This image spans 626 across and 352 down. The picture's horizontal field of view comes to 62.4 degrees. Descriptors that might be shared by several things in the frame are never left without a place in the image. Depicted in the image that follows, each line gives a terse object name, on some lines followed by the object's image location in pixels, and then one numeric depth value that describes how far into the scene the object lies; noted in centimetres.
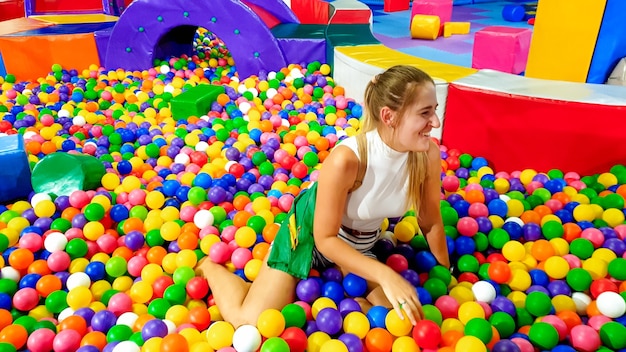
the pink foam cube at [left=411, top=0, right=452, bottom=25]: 486
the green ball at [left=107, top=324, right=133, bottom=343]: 125
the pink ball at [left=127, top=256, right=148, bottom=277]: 154
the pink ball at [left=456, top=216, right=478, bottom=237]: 162
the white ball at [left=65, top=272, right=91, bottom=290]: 145
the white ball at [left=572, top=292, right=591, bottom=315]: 138
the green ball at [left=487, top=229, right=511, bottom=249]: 160
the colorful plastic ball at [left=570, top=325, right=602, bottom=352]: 120
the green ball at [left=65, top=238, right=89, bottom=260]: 157
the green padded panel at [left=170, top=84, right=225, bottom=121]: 269
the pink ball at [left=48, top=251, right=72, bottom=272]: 152
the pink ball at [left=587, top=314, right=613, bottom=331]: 127
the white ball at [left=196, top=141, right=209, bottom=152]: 232
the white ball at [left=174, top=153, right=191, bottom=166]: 223
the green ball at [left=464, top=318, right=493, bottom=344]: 116
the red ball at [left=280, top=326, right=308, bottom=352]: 119
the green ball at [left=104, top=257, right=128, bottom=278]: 152
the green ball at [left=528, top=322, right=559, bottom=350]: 120
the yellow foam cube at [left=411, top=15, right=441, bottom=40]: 447
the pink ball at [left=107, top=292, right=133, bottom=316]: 138
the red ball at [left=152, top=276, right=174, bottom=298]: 144
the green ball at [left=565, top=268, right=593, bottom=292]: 140
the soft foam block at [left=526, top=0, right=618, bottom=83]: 252
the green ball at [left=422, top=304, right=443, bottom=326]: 124
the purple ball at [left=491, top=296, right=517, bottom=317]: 133
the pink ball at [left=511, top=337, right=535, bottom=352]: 118
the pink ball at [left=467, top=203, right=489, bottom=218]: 174
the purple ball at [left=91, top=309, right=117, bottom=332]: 130
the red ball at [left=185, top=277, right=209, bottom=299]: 142
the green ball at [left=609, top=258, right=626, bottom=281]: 141
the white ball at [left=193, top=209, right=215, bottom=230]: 173
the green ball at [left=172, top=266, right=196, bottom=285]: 146
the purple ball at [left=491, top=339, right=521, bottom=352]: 114
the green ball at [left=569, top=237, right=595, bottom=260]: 154
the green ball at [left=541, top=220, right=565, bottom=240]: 163
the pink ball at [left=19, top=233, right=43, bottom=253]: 159
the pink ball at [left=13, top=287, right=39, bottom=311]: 139
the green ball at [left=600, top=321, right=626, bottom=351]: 119
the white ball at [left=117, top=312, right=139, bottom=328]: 132
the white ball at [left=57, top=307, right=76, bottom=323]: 137
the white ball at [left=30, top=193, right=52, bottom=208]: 182
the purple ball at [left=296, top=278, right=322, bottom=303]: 134
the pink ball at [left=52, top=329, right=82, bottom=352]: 123
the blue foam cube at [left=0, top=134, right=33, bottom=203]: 187
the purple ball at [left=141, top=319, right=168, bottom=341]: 123
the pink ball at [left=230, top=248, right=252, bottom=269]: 155
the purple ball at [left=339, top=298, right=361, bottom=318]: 130
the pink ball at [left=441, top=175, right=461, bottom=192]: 193
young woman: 115
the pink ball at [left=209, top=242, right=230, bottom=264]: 156
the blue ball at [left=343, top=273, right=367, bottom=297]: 134
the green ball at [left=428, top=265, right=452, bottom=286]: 143
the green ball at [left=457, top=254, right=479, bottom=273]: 152
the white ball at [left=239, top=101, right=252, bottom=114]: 278
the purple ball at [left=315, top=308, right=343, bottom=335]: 123
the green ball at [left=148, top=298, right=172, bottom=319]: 136
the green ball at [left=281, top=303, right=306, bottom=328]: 124
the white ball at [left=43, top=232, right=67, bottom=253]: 159
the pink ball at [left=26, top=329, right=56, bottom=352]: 124
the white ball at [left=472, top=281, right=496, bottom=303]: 138
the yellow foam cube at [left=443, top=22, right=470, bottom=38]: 469
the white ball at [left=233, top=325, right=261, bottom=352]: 116
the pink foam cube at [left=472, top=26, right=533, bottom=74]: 334
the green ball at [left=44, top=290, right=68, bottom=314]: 139
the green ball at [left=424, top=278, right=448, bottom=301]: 137
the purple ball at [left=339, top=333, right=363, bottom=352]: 117
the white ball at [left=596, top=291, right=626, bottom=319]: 129
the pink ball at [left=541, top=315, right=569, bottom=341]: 126
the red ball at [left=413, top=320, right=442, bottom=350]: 113
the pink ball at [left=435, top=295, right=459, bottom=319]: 132
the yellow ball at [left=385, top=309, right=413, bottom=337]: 117
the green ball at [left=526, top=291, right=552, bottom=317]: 131
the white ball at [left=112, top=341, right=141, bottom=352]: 117
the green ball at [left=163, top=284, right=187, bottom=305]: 140
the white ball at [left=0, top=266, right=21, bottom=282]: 150
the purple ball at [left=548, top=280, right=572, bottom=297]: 142
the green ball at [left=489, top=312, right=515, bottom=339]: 126
